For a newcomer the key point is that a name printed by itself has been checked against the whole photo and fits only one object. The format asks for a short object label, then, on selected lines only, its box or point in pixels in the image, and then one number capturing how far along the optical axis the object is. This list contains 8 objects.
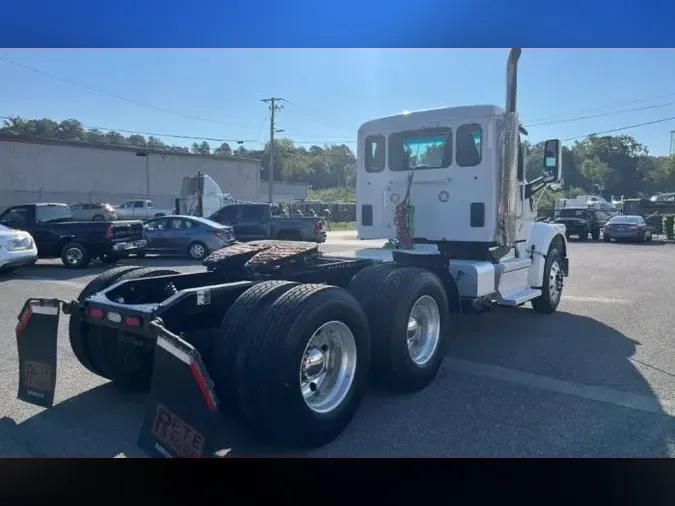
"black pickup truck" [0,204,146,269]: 14.55
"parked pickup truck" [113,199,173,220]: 38.97
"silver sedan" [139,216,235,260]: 16.90
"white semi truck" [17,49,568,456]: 3.56
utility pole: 44.90
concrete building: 38.19
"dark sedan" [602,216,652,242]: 27.02
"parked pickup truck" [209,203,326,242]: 18.95
